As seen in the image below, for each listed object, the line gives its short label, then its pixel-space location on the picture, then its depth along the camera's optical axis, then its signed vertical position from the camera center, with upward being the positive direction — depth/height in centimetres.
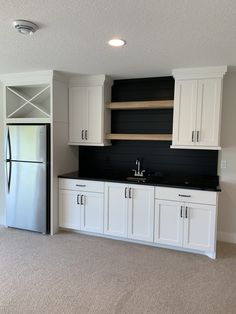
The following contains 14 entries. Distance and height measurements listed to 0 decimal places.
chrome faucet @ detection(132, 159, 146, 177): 401 -50
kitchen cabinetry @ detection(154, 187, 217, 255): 327 -103
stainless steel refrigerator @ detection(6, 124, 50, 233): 386 -58
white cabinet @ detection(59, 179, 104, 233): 382 -101
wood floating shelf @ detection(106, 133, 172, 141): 375 +3
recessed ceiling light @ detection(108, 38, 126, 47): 245 +92
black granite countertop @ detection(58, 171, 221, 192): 331 -57
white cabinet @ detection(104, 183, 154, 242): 355 -100
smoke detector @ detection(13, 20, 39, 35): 208 +90
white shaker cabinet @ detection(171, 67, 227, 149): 342 +43
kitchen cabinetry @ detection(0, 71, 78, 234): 385 +45
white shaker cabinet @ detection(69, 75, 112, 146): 398 +43
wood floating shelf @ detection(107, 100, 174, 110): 372 +51
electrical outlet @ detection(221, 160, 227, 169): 374 -33
